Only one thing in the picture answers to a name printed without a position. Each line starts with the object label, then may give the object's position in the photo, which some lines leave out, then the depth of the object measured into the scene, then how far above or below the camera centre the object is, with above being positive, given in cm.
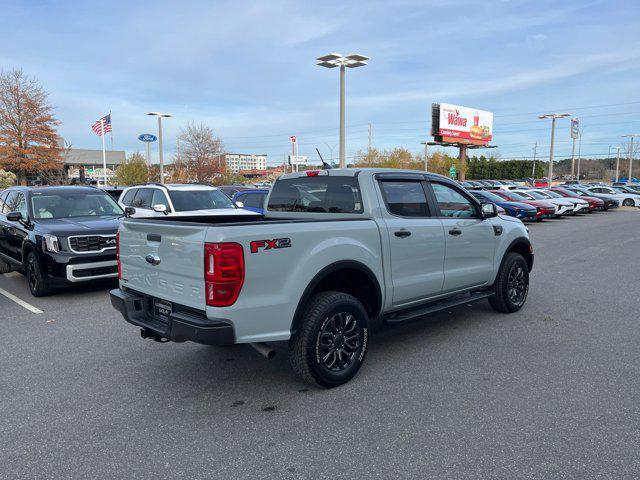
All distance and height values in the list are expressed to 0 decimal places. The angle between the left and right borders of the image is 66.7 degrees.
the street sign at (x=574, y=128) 5647 +610
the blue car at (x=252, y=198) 1395 -62
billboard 4931 +581
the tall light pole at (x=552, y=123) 4221 +498
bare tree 4072 +159
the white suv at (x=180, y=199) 1082 -53
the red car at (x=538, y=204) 2206 -110
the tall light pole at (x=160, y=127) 2846 +286
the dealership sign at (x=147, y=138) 3108 +242
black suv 707 -90
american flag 3192 +331
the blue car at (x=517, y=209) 2084 -125
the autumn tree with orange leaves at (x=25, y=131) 3612 +328
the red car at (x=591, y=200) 2821 -114
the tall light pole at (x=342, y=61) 1905 +458
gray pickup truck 344 -73
